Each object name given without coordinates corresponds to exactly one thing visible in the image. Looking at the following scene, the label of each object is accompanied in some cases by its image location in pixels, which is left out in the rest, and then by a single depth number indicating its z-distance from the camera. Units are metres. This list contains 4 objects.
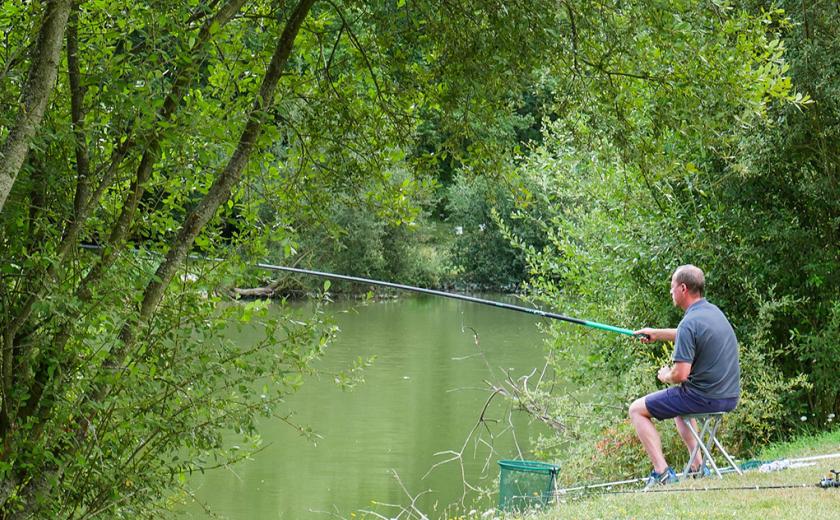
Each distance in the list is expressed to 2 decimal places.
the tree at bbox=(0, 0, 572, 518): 8.58
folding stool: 11.97
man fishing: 11.84
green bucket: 12.53
